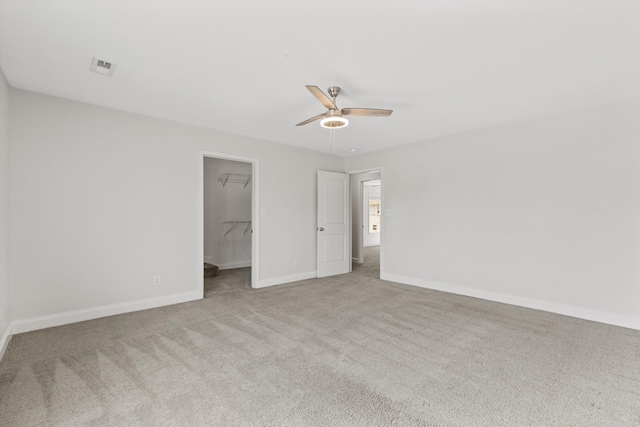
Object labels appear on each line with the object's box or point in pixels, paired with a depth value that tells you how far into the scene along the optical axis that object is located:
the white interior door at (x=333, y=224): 5.73
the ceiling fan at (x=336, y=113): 2.81
